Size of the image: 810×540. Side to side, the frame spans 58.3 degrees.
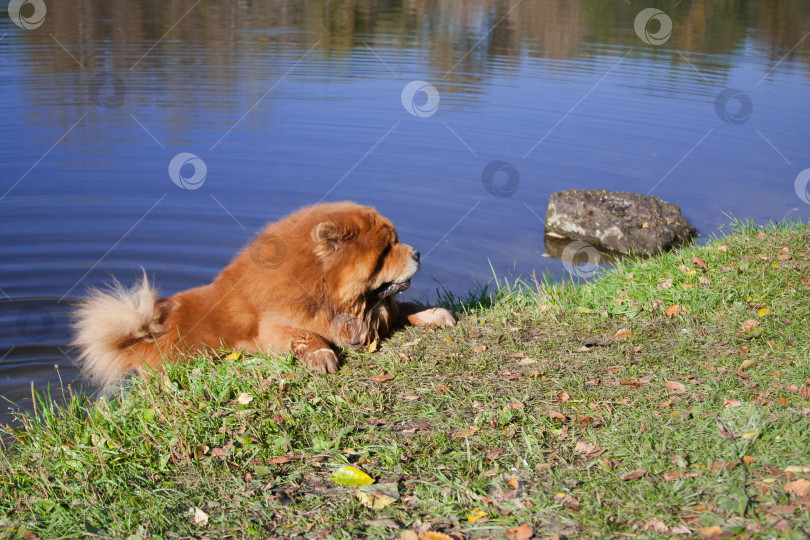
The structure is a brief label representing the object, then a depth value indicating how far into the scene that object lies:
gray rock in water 8.65
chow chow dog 4.58
